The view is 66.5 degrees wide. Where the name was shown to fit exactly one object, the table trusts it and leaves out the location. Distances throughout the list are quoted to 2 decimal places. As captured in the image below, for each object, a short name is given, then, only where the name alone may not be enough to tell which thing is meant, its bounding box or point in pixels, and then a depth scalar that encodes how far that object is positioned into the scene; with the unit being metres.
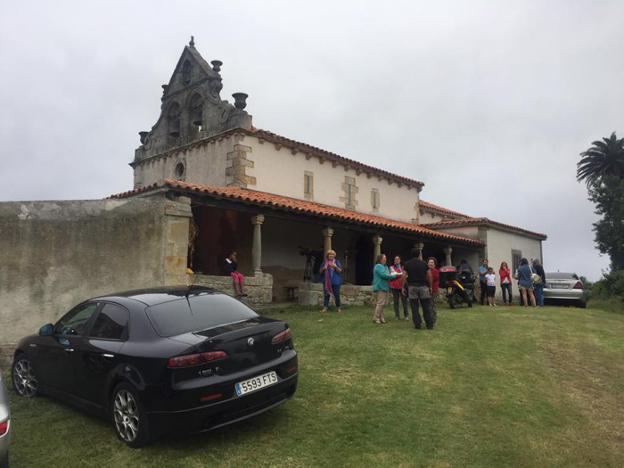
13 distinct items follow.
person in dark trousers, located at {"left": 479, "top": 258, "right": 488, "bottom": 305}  16.22
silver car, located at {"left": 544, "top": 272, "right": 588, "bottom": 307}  17.70
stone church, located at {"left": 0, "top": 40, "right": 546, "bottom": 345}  8.88
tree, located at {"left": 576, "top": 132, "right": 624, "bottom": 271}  29.86
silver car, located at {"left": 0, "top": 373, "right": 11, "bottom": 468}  3.81
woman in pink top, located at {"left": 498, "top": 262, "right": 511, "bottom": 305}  16.05
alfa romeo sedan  4.33
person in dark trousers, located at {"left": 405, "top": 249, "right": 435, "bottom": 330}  9.52
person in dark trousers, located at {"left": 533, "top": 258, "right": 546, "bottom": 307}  15.89
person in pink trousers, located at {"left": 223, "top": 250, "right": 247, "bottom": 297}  12.29
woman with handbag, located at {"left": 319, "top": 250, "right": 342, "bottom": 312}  12.18
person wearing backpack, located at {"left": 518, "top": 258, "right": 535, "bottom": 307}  14.92
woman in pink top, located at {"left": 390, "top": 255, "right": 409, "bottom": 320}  10.95
